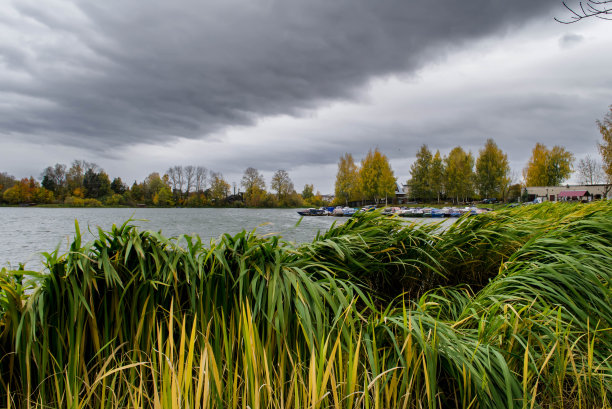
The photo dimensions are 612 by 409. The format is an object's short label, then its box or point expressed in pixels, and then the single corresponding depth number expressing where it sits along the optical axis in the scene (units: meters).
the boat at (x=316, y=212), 49.37
